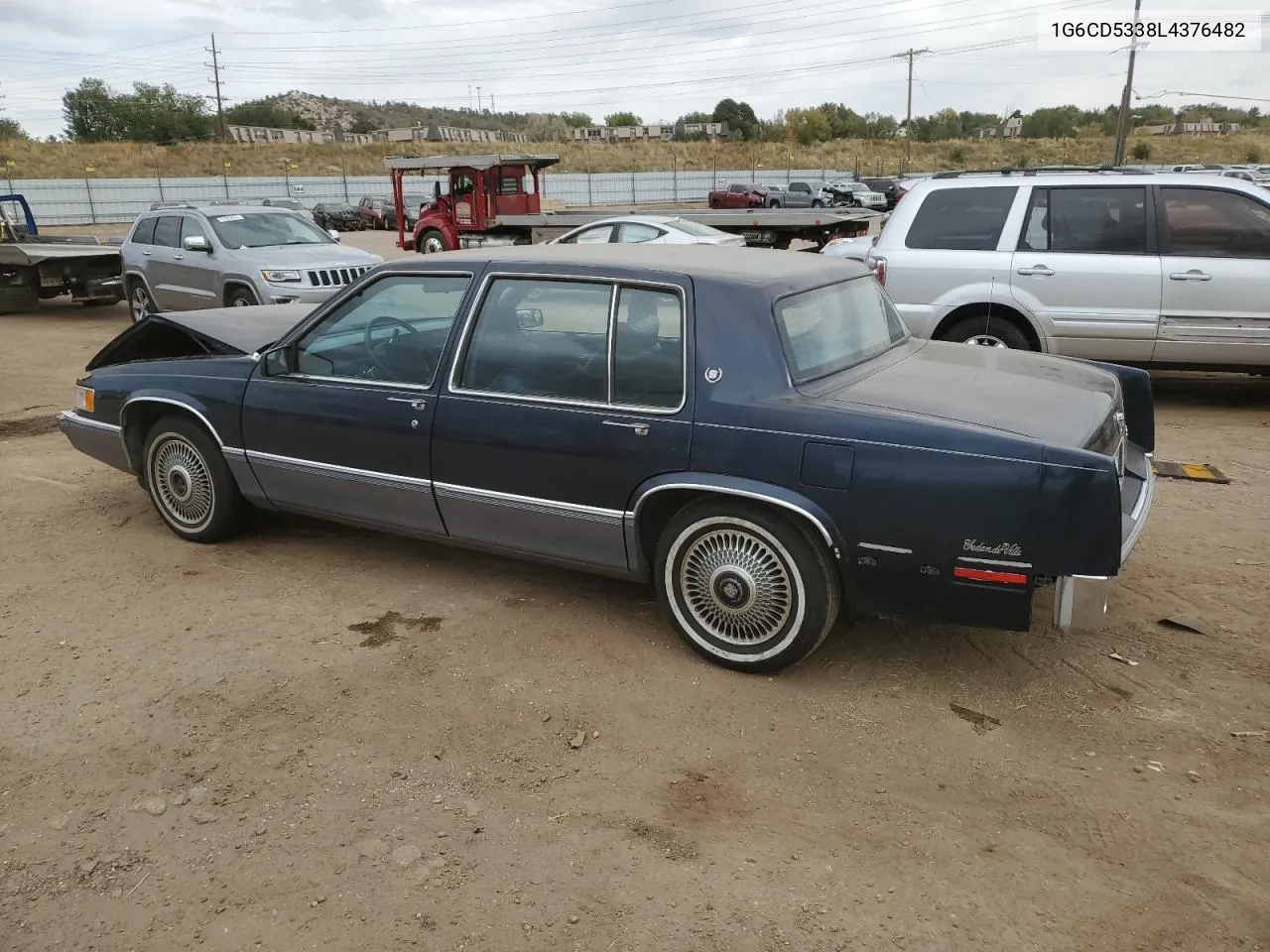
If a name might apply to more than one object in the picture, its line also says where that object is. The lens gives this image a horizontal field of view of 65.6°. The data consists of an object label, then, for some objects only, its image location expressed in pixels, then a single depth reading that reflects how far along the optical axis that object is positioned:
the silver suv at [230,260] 11.23
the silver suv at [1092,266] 7.46
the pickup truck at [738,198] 39.69
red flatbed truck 19.59
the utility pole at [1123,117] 36.81
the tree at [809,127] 87.19
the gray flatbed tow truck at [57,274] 14.29
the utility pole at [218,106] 78.59
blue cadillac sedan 3.27
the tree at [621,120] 114.69
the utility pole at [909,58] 69.06
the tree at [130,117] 81.00
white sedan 15.43
